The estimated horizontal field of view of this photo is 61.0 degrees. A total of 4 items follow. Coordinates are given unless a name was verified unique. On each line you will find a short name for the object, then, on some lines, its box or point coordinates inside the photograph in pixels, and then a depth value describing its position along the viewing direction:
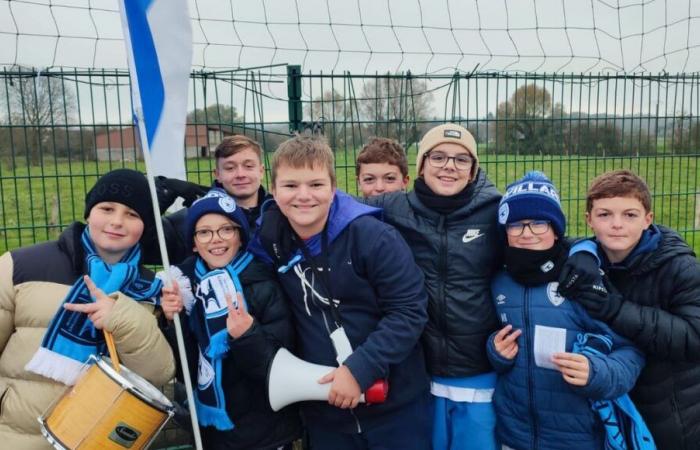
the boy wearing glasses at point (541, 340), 2.44
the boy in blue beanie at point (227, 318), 2.48
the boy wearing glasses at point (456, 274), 2.60
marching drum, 2.17
